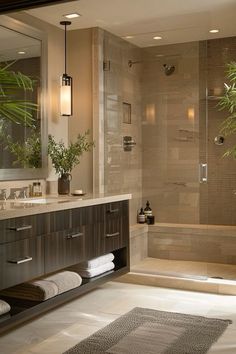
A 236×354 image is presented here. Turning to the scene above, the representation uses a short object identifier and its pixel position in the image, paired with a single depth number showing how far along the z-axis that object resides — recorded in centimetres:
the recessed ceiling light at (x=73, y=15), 400
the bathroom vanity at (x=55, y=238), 273
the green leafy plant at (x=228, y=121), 480
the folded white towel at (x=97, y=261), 362
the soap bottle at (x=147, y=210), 504
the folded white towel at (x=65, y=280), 322
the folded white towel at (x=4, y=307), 275
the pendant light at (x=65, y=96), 422
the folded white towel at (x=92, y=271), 361
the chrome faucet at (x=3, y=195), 354
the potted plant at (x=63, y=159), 406
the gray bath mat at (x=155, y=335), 271
